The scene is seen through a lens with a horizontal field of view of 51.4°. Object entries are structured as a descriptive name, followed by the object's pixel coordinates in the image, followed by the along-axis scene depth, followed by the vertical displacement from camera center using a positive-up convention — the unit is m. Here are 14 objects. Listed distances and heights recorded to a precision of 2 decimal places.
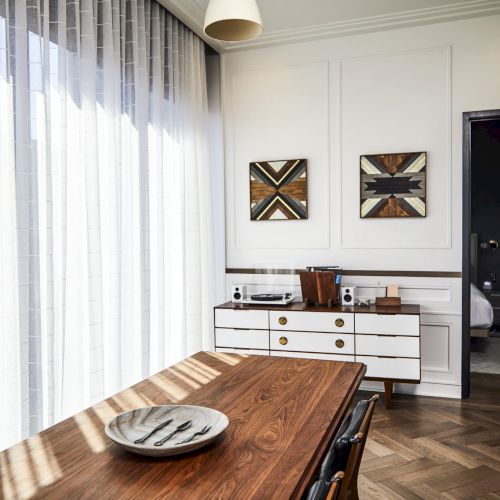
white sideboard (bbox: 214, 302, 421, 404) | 3.36 -0.67
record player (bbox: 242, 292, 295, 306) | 3.67 -0.46
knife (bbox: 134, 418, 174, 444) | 1.20 -0.47
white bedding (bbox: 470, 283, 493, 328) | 4.83 -0.76
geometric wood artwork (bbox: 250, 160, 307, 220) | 3.97 +0.35
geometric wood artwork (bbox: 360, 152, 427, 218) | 3.69 +0.35
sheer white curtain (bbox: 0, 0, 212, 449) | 2.11 +0.18
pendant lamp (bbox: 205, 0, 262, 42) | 1.73 +0.76
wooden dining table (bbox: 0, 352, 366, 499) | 1.02 -0.49
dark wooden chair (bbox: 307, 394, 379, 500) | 1.06 -0.51
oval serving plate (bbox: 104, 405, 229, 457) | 1.14 -0.47
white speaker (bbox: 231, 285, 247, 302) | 3.90 -0.43
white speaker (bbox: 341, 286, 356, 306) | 3.65 -0.43
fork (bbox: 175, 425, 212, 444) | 1.21 -0.47
